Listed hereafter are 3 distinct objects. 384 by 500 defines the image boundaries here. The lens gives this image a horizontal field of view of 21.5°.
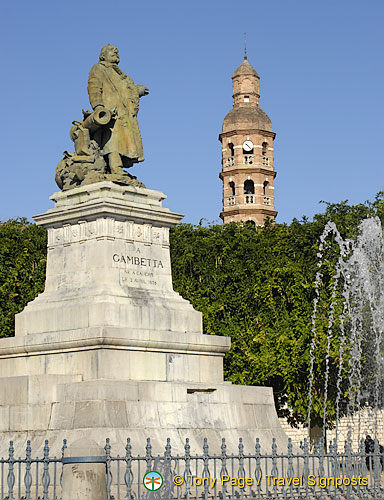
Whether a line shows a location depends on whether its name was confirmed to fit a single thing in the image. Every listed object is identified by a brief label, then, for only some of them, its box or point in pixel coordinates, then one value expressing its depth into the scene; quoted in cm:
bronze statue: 1939
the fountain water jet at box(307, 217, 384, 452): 2967
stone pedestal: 1622
